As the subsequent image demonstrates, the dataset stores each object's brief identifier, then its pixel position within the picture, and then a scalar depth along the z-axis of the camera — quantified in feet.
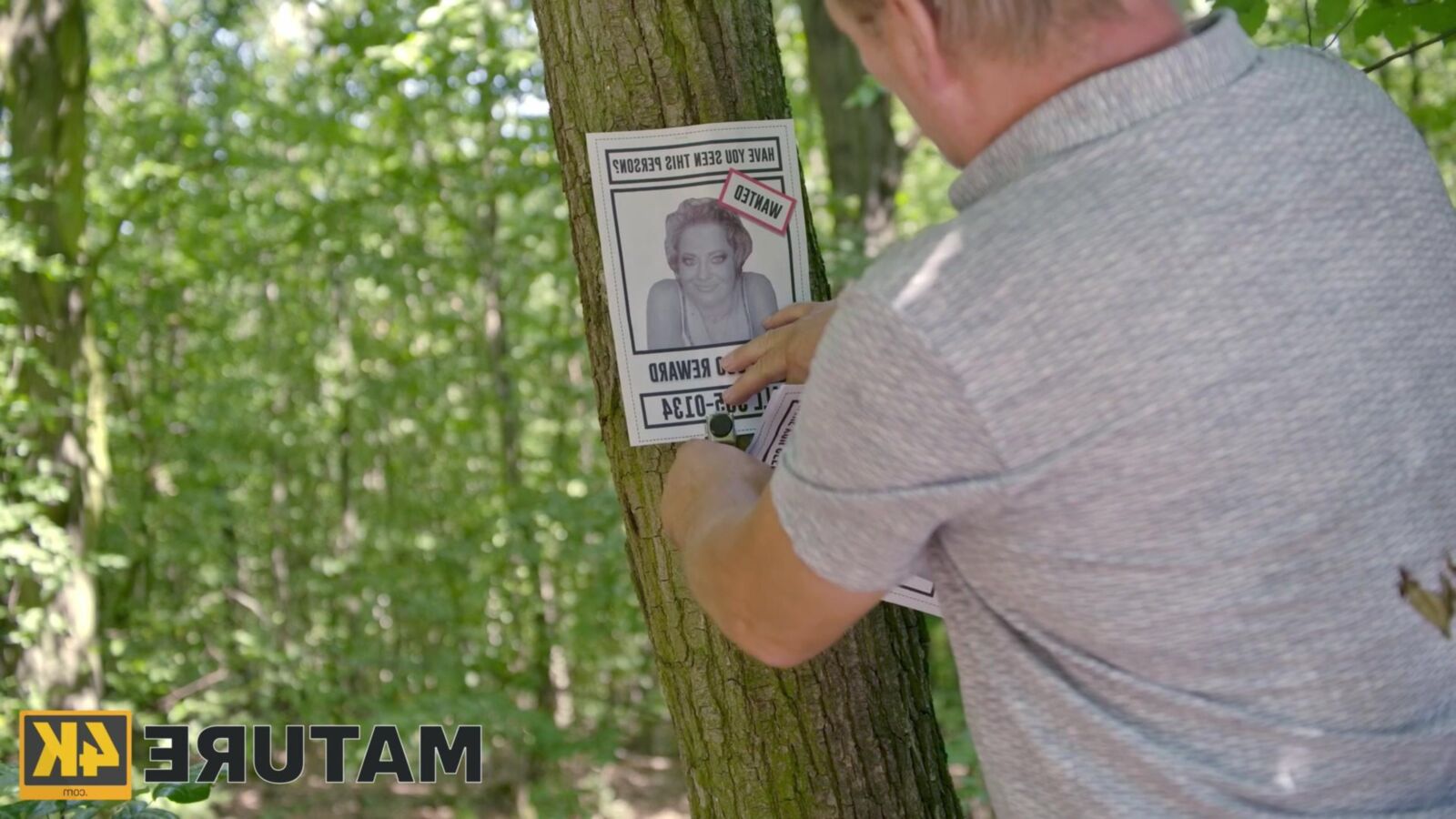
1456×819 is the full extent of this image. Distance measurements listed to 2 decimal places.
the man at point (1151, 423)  3.06
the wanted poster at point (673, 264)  5.76
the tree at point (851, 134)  22.68
